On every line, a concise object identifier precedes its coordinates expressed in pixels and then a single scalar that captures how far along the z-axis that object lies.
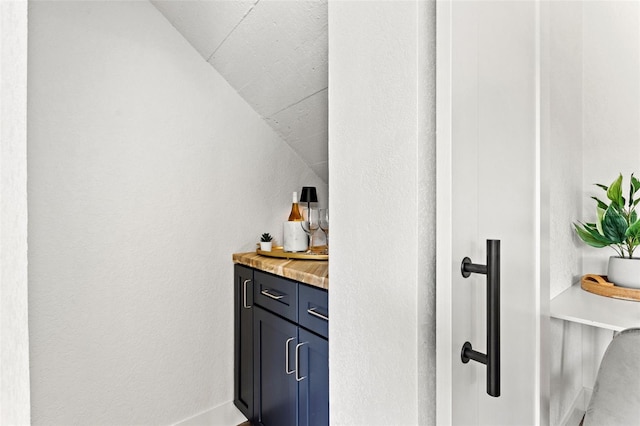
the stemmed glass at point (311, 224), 1.79
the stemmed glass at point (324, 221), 1.77
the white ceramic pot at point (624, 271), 1.32
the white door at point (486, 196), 0.66
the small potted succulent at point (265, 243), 1.84
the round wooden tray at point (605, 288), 1.29
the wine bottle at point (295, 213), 1.82
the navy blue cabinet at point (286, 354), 1.30
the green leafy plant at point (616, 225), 1.30
